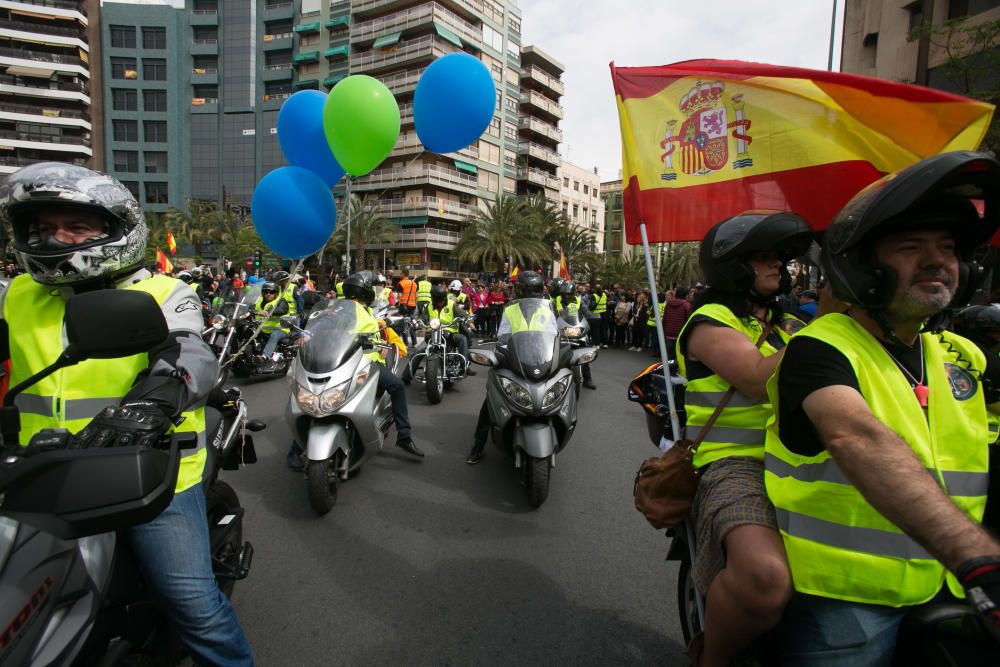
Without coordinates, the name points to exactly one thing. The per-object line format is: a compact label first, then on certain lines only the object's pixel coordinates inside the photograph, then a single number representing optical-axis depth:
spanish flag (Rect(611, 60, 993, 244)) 2.39
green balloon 6.32
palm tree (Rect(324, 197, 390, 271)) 38.44
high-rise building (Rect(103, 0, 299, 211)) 55.28
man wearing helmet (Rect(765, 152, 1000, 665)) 1.24
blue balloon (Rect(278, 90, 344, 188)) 7.02
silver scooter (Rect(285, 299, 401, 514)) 3.69
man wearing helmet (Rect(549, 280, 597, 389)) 9.75
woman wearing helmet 1.46
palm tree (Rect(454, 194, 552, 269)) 41.34
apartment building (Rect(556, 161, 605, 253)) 62.12
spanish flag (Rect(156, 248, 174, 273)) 9.52
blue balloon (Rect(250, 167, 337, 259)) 6.13
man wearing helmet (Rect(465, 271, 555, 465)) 4.50
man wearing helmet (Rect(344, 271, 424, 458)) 4.37
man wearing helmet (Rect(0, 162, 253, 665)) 1.65
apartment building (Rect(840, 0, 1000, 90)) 16.25
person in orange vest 12.56
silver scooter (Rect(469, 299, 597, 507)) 3.90
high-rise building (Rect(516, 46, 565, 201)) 54.31
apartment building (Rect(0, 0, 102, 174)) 50.78
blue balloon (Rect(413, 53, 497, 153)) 6.55
